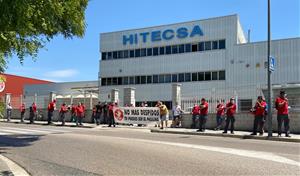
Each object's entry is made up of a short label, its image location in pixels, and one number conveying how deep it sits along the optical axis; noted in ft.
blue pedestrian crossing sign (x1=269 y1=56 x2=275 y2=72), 62.77
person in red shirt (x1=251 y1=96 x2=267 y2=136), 63.26
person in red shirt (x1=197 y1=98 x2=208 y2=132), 72.84
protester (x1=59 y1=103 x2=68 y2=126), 99.81
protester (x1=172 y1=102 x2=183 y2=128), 85.72
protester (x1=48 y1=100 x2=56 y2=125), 103.40
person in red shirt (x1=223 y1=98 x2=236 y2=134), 67.65
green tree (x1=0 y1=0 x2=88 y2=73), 26.48
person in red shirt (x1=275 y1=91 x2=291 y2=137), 60.49
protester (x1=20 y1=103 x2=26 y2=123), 114.20
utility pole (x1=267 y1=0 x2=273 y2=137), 59.22
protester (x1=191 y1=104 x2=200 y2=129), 80.23
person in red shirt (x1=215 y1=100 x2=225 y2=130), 74.74
